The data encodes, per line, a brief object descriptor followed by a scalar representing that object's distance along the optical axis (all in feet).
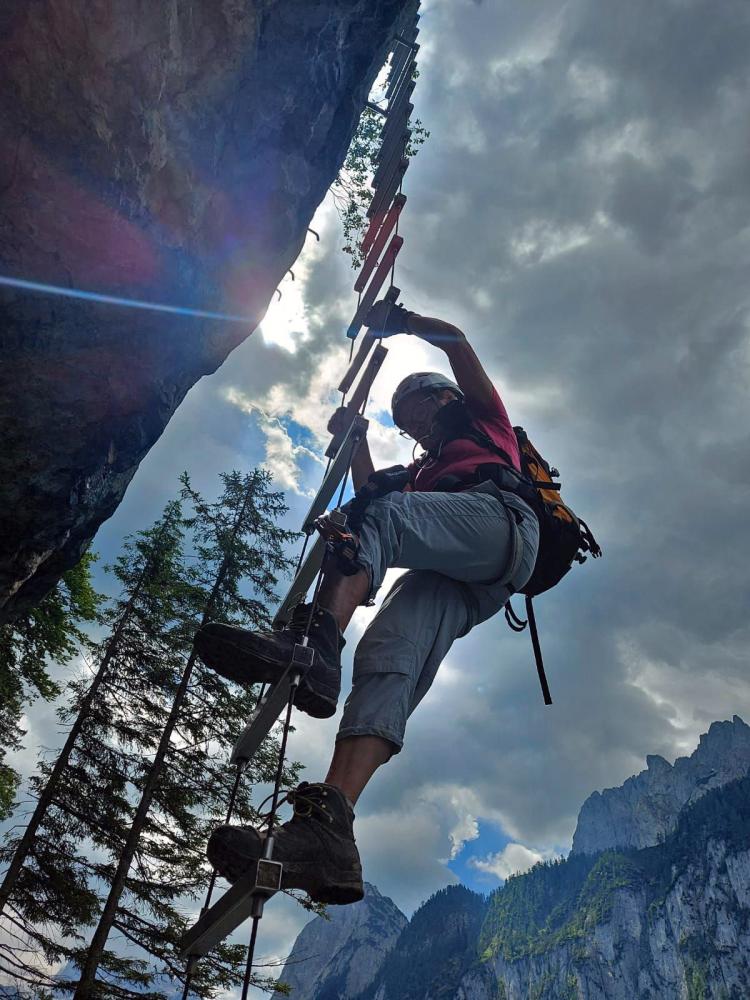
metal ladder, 6.14
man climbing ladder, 7.57
